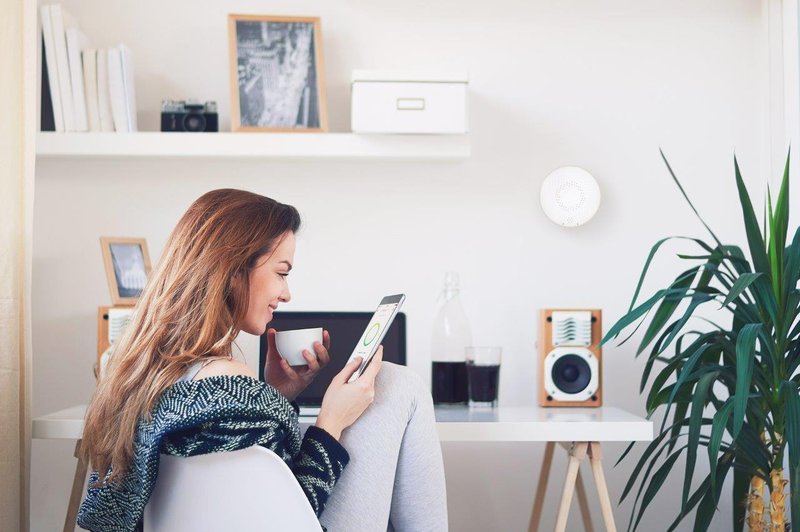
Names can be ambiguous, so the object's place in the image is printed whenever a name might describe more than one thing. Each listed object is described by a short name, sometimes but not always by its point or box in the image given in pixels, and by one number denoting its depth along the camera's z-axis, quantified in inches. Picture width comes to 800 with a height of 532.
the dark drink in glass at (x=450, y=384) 91.8
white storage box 91.2
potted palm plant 71.9
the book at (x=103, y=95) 92.1
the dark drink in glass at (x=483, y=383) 89.0
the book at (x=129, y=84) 92.3
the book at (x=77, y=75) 91.0
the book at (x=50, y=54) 90.7
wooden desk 77.8
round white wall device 99.7
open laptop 91.6
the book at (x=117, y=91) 92.0
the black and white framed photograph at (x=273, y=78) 93.7
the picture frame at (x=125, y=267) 90.7
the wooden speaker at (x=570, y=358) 89.7
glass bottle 91.9
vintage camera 95.3
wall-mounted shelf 92.0
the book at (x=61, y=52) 90.9
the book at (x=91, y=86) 91.8
